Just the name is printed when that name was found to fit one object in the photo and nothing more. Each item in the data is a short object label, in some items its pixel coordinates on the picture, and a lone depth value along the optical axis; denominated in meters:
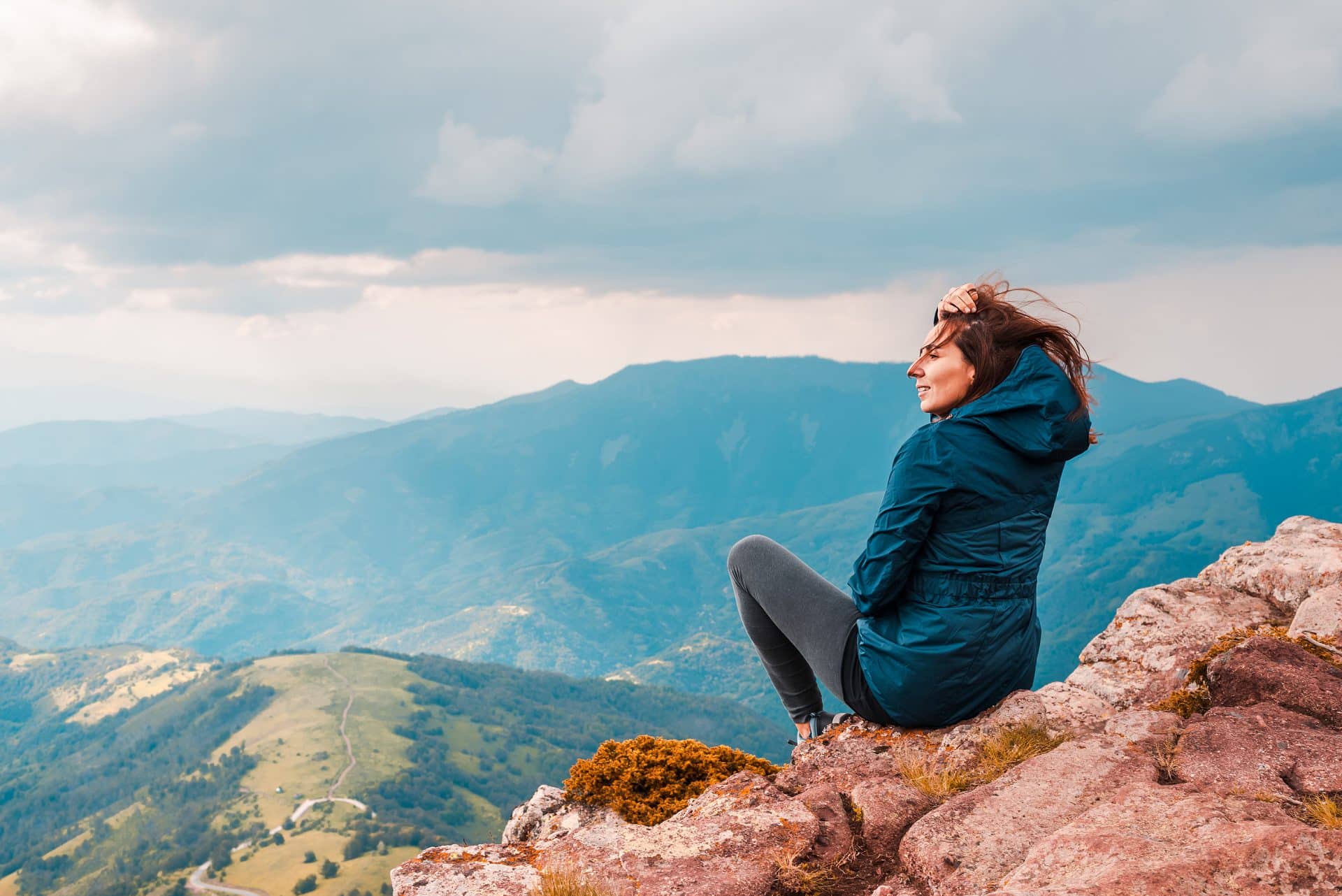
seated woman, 5.35
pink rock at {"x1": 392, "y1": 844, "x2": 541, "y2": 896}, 4.91
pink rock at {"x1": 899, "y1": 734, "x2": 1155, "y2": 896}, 4.46
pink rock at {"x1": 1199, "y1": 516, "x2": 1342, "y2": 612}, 8.44
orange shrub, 6.78
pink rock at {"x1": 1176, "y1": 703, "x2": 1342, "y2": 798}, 4.55
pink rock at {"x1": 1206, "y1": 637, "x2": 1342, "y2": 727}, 5.44
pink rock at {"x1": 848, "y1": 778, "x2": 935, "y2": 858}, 5.22
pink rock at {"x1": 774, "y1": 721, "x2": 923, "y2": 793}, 6.15
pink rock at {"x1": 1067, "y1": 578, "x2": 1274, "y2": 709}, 7.29
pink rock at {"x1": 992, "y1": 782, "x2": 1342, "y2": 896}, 3.37
